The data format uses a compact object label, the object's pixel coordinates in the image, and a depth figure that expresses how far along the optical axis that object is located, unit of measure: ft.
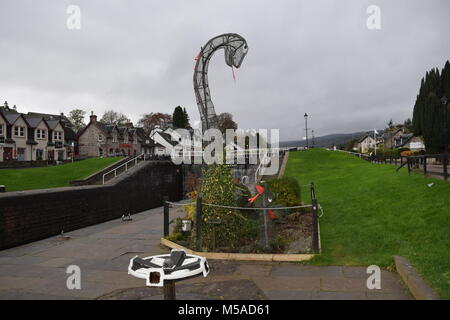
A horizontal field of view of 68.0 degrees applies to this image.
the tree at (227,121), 265.17
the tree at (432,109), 135.23
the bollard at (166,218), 34.59
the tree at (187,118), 276.37
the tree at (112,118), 288.51
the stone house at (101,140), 182.19
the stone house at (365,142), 412.57
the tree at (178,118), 251.39
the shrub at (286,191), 43.70
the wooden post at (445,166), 37.21
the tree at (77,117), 282.77
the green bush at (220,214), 29.43
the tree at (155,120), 264.62
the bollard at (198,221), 28.81
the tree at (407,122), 416.28
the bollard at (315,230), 26.48
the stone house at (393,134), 332.72
